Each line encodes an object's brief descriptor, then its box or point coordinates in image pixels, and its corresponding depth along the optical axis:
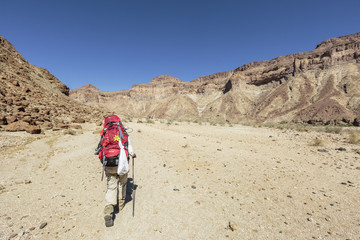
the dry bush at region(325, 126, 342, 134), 14.01
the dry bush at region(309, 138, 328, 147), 8.47
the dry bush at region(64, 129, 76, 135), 10.64
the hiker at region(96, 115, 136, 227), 3.30
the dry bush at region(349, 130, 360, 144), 8.88
